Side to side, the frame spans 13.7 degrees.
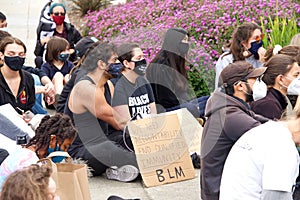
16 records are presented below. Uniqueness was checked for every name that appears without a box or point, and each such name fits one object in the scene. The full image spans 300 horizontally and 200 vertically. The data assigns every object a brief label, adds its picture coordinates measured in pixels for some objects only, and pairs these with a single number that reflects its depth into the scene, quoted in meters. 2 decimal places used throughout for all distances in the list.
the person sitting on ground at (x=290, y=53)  10.75
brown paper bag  8.44
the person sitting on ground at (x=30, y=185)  6.15
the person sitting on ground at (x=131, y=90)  11.85
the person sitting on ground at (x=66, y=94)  12.08
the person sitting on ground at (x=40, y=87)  13.07
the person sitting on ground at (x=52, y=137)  9.02
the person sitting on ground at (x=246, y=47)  13.66
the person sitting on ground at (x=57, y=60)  15.75
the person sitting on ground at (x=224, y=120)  8.46
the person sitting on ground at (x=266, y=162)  6.51
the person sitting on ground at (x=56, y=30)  17.96
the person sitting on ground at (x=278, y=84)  10.00
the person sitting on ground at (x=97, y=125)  11.48
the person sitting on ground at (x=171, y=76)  13.10
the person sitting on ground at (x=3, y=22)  16.74
